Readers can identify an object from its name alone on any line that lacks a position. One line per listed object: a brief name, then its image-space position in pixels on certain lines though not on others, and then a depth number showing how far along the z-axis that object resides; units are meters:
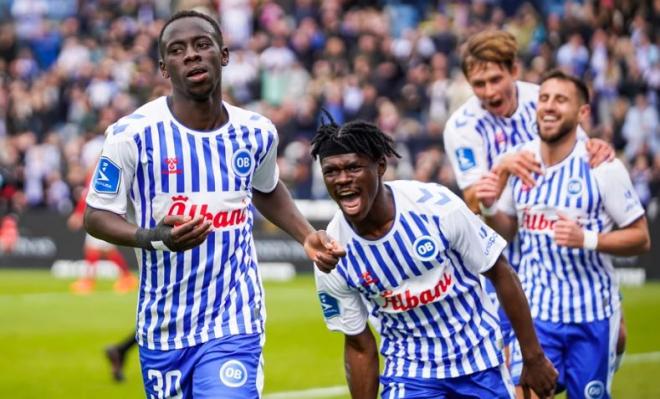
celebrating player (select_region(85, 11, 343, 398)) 12.33
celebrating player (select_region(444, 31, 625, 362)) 17.03
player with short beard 15.41
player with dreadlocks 12.37
